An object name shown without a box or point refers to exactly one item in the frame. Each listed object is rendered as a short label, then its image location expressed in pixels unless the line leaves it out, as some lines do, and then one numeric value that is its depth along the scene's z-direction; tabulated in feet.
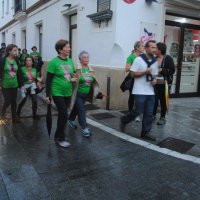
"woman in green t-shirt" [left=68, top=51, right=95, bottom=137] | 17.33
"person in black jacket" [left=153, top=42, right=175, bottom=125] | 20.12
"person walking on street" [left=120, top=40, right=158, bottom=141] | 16.56
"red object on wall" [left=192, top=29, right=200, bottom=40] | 31.37
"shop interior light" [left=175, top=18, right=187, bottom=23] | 29.14
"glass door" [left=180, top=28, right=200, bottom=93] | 31.17
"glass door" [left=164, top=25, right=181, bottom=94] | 29.50
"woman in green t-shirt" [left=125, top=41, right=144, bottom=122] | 21.43
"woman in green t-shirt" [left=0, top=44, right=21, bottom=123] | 20.20
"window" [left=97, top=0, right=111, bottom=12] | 25.48
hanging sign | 25.57
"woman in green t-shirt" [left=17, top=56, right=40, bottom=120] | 21.89
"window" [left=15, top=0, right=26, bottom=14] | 57.03
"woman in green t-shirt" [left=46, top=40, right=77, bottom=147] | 15.42
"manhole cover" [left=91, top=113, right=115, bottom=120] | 23.18
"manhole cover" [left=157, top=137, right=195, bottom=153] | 16.24
